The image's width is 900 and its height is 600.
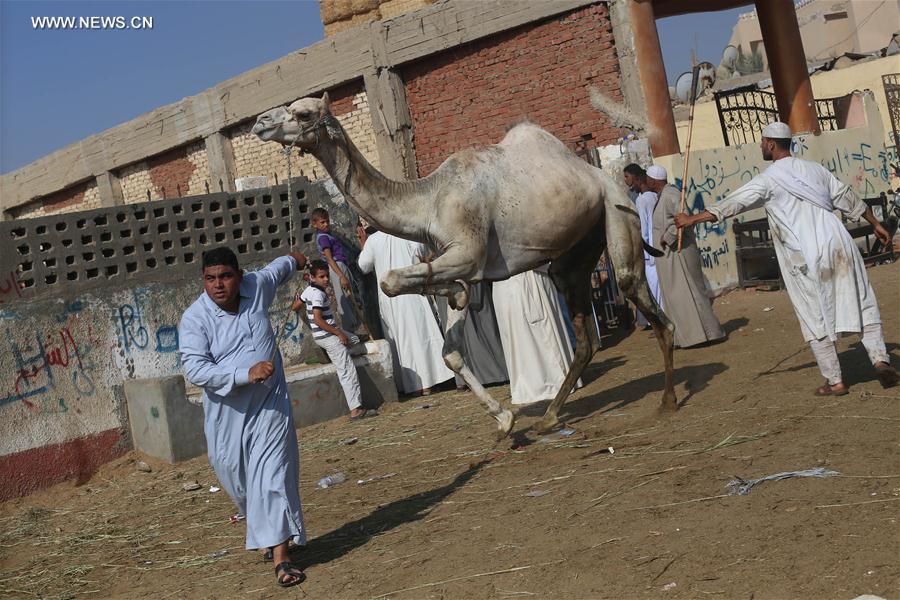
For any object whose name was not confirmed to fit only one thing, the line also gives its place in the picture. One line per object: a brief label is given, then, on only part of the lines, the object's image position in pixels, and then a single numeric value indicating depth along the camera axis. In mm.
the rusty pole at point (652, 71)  14172
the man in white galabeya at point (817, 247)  6770
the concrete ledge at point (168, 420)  9367
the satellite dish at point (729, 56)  36688
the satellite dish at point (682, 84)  24781
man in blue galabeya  5344
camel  6625
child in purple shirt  10922
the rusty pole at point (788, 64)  16406
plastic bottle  7566
